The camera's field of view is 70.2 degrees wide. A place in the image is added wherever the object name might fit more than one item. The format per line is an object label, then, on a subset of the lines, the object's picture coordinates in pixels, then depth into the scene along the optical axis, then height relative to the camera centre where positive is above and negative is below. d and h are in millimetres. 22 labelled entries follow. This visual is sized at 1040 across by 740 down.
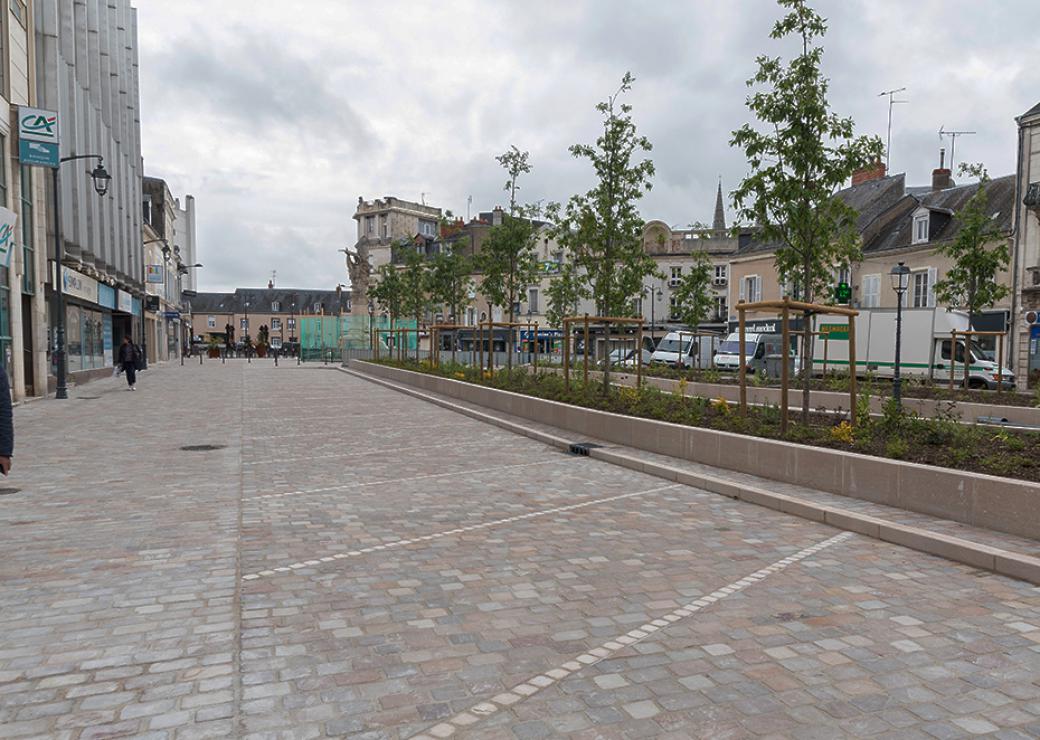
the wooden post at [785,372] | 8812 -415
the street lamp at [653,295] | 54556 +3241
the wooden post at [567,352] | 14661 -312
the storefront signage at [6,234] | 11055 +1528
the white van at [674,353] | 33844 -755
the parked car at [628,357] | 30742 -1004
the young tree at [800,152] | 12328 +3117
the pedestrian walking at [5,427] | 4637 -603
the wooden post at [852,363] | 8805 -315
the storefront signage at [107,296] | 27886 +1479
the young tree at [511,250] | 23422 +2831
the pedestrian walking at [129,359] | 23406 -798
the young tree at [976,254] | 22453 +2613
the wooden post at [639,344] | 14862 -153
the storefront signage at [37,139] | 17375 +4595
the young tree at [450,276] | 31641 +2610
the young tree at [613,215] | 15891 +2617
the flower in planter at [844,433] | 8188 -1070
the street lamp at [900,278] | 18203 +1484
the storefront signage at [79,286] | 22202 +1549
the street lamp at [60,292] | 19166 +1095
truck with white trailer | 25016 -316
